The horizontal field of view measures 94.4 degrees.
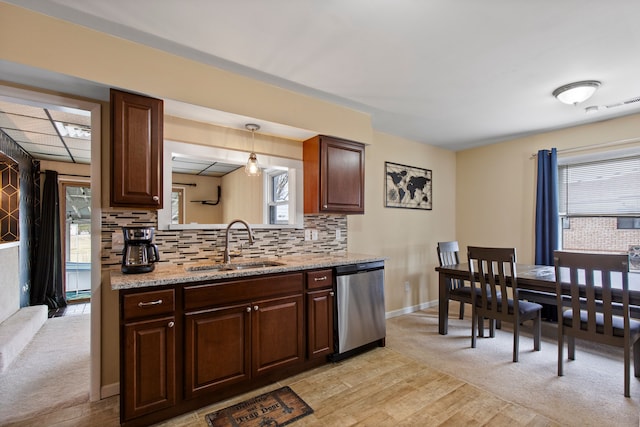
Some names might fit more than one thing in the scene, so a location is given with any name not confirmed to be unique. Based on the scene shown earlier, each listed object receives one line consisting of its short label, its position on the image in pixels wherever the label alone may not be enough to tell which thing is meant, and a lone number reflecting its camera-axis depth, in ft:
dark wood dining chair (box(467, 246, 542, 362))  8.86
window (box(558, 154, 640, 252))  10.89
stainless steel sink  7.51
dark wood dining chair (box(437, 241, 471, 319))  10.61
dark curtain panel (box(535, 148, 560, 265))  12.02
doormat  6.13
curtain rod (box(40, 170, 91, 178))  14.88
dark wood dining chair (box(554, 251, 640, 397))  7.06
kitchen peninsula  5.84
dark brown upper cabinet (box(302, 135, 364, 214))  9.76
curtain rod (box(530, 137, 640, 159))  10.55
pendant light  8.75
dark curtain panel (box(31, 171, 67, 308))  14.48
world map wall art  13.22
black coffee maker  6.65
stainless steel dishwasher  8.78
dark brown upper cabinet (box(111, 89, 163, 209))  6.54
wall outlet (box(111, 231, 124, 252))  7.23
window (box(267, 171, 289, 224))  10.09
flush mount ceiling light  8.24
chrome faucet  8.35
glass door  16.31
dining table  7.66
